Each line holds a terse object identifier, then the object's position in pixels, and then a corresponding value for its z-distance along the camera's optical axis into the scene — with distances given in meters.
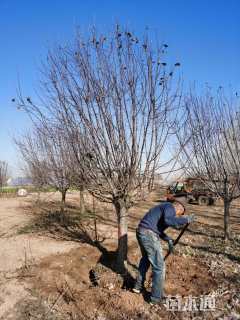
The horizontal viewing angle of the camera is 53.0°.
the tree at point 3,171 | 32.67
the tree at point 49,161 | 5.53
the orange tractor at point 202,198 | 15.13
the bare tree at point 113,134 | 4.24
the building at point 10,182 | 41.47
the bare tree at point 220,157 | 6.73
